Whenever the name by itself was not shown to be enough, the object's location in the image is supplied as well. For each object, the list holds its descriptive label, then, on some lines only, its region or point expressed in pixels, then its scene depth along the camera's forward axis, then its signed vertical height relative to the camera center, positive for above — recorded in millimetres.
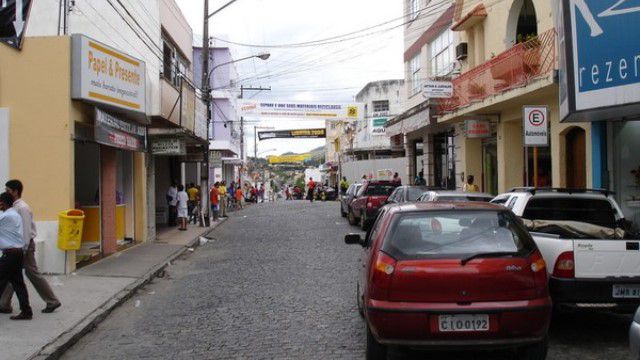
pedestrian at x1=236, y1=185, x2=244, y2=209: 37719 -529
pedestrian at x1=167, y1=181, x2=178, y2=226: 22891 -471
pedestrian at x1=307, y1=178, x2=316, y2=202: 41688 -123
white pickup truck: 6203 -892
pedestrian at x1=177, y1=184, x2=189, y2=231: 21031 -615
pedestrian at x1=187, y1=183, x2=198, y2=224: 24703 -263
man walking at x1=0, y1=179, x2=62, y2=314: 7754 -868
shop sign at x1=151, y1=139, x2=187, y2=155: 17688 +1216
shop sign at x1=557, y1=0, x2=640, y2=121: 9953 +2130
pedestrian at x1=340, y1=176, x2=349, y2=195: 36625 +40
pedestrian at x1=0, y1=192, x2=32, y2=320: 7453 -664
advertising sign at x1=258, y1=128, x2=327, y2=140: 64625 +5677
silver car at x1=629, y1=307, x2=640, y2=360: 4470 -1133
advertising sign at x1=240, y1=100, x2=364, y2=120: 35469 +4586
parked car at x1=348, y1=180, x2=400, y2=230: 19219 -426
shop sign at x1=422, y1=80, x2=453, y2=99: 18906 +2969
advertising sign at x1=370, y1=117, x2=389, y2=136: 44000 +4335
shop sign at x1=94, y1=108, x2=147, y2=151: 12328 +1272
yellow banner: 109938 +5103
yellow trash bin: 10898 -677
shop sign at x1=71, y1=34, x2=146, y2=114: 11523 +2327
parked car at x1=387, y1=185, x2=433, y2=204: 16078 -192
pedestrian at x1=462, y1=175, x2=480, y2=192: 17953 -22
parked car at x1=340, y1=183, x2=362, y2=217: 22859 -451
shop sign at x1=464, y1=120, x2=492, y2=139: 19406 +1777
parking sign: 11289 +1083
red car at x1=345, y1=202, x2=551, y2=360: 5148 -917
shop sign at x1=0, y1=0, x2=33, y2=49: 10836 +3032
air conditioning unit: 21328 +4635
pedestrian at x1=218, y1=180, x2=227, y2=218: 28338 -491
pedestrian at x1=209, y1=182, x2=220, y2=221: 26484 -485
